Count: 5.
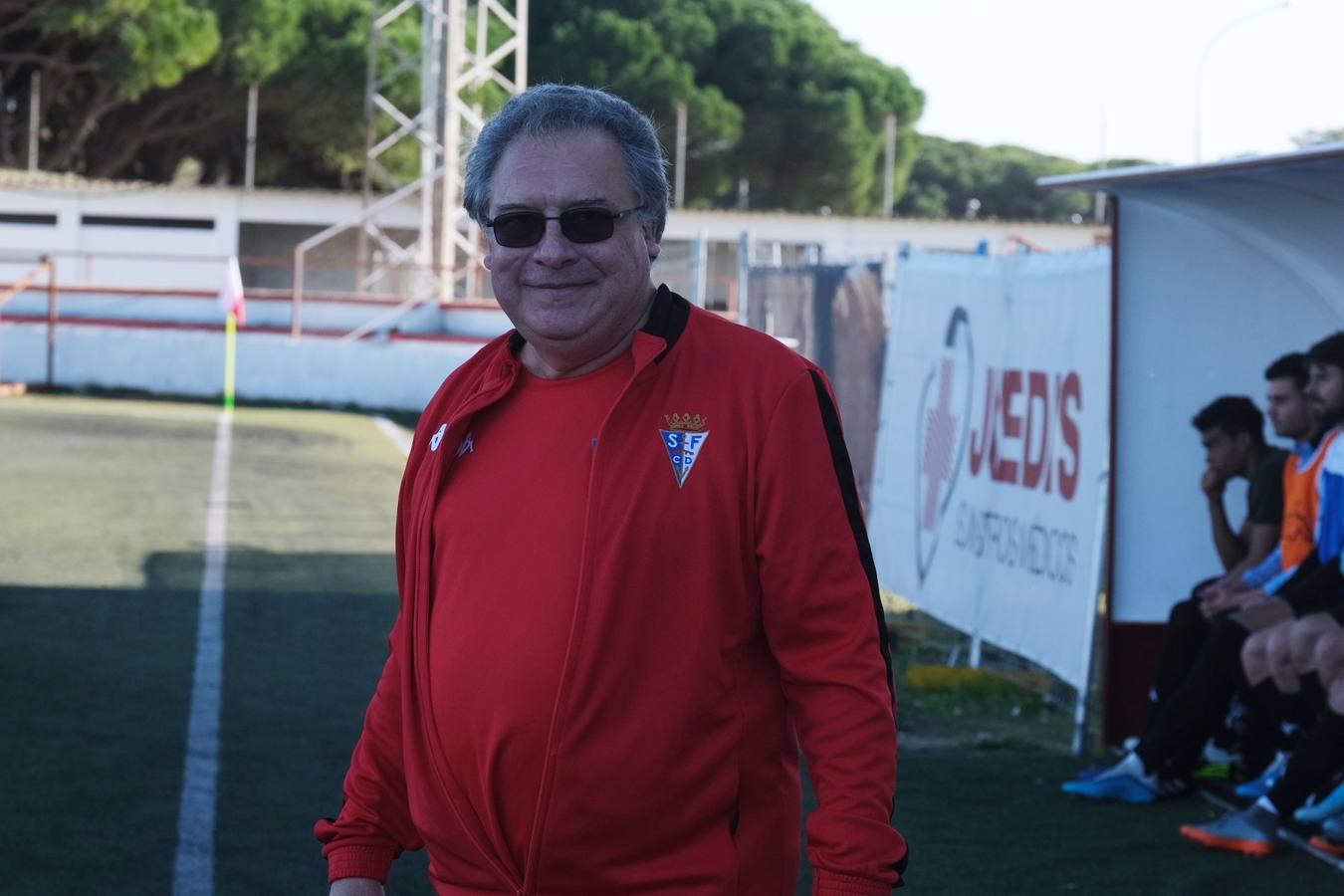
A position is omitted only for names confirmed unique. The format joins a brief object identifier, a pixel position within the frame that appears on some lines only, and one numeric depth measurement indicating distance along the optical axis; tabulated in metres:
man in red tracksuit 2.50
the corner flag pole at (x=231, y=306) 26.69
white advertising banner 8.12
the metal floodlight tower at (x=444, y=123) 31.92
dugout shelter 7.84
